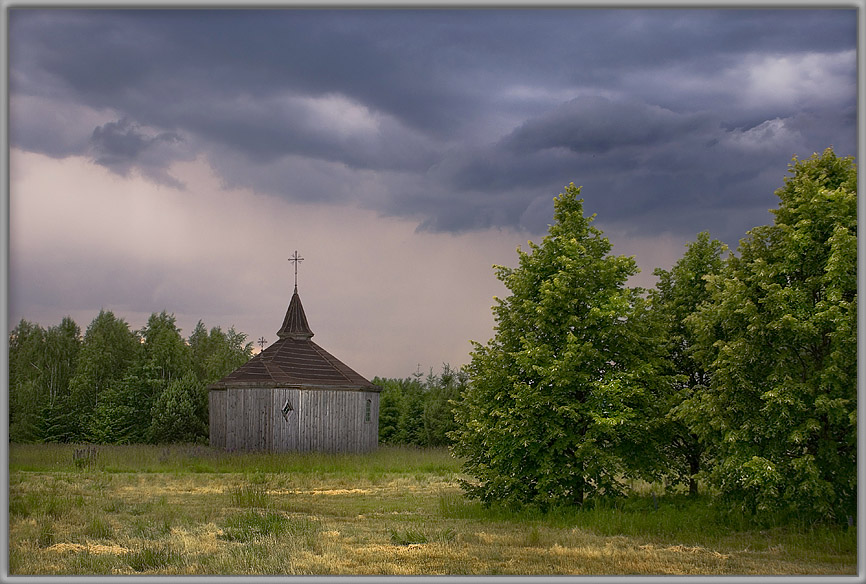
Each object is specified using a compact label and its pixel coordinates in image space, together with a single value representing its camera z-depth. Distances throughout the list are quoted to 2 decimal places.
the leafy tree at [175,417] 46.59
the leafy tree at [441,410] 43.25
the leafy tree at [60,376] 45.25
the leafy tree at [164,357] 50.31
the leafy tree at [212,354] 48.50
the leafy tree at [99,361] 47.84
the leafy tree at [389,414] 50.88
